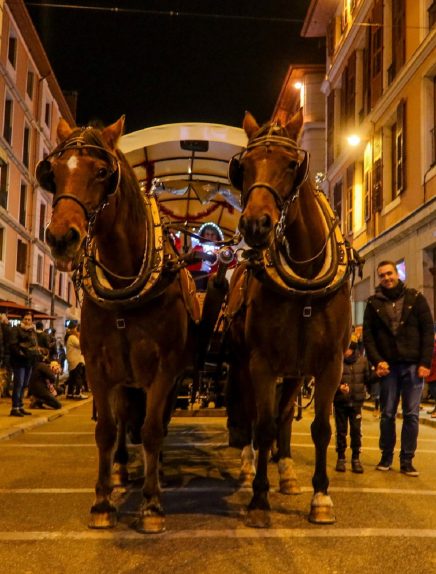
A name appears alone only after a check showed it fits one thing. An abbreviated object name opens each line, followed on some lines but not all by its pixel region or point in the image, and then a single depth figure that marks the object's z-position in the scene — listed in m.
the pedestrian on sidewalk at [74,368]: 15.70
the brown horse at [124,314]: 4.38
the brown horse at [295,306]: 4.50
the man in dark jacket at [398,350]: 6.80
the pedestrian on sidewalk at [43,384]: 13.99
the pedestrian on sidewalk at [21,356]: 12.54
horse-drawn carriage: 4.19
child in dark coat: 7.11
